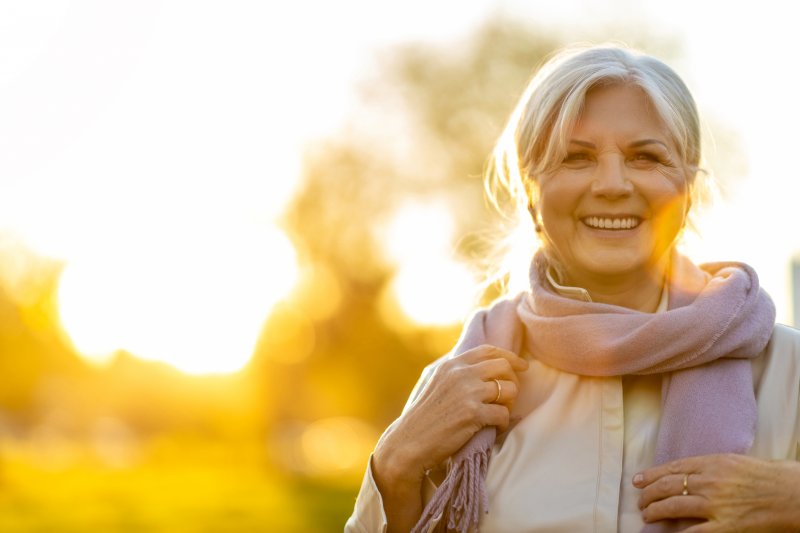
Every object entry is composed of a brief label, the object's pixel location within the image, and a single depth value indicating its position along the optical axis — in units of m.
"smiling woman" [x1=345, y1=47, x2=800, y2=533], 3.24
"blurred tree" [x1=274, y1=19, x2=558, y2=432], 18.19
